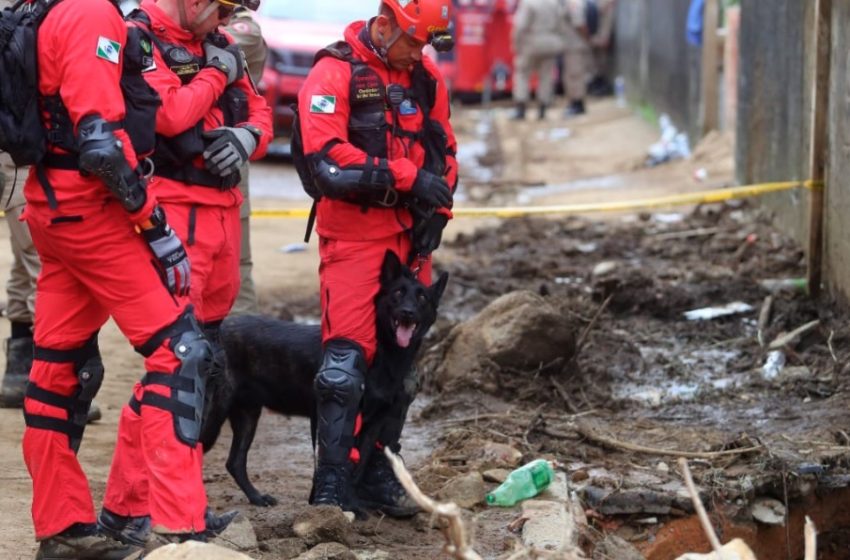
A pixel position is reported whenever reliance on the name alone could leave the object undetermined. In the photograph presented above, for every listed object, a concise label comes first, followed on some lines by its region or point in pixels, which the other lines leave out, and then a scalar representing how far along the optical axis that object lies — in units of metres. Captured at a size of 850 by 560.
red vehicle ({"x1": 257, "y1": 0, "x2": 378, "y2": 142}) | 37.53
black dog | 11.75
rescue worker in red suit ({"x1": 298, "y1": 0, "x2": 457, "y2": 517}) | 11.52
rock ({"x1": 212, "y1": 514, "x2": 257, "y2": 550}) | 10.31
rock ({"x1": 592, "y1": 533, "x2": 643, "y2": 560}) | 12.03
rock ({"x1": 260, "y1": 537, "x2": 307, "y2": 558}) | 10.57
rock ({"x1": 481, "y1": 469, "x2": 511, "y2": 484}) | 13.09
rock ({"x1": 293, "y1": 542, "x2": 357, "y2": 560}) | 10.16
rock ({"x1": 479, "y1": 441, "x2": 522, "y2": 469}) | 13.52
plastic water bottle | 12.48
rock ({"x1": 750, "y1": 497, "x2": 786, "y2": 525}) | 13.26
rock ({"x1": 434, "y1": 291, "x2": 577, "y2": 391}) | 16.33
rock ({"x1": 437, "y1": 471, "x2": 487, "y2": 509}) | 12.45
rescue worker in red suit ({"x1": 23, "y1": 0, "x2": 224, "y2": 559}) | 9.46
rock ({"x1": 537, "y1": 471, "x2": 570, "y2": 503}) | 12.50
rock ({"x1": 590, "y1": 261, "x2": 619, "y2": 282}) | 22.16
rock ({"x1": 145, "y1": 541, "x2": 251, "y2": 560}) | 8.98
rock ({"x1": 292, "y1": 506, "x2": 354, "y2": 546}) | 10.81
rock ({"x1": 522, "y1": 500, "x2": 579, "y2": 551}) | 11.42
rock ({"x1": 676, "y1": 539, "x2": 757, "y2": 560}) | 8.63
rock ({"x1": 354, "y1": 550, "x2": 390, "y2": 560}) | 10.65
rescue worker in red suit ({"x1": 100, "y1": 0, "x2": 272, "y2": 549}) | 10.55
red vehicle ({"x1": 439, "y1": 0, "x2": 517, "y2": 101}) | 52.22
